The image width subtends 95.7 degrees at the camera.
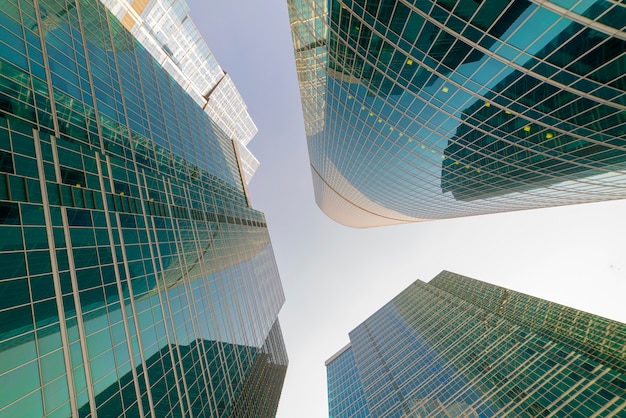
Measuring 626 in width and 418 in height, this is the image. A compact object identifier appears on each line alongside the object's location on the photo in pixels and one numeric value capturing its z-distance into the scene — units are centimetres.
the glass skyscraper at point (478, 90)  1853
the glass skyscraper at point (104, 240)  1525
